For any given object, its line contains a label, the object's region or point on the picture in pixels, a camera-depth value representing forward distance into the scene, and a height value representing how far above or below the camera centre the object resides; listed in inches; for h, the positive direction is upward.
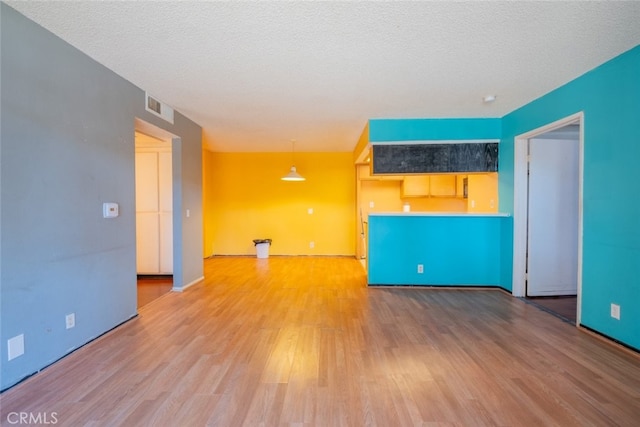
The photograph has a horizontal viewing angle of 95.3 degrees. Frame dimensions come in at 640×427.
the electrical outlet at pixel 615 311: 97.2 -35.2
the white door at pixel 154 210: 183.8 -2.0
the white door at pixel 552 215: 147.1 -4.4
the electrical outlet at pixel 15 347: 73.8 -36.0
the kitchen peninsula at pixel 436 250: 165.6 -24.9
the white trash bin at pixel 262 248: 269.1 -38.3
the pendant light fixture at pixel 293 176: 226.2 +23.9
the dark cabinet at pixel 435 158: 168.1 +28.5
